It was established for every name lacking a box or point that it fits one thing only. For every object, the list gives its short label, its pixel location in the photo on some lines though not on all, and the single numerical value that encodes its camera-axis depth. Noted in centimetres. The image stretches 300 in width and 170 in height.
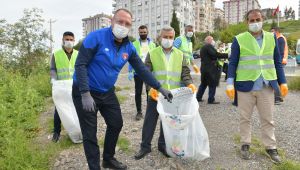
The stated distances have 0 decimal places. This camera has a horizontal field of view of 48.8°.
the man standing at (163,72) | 405
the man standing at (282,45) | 689
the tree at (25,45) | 1385
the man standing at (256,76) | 390
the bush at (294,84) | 984
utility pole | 1514
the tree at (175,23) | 4887
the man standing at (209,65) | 711
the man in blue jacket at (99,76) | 319
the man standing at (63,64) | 502
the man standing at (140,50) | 588
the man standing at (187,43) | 666
